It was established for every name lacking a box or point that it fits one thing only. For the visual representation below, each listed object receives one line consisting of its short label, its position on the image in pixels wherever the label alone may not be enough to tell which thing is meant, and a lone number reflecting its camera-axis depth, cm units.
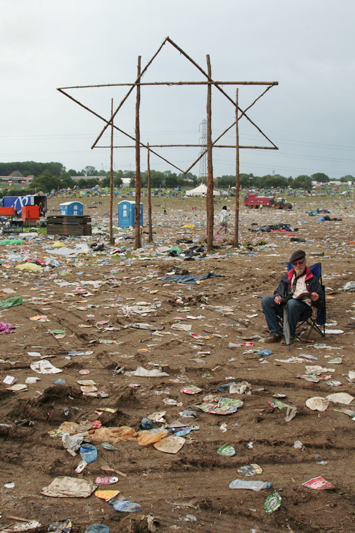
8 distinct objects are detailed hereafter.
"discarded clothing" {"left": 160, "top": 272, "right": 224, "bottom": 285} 733
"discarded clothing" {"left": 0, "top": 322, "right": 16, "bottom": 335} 459
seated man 420
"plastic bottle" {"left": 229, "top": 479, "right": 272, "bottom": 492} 211
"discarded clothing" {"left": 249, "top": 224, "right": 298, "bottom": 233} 1653
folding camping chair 429
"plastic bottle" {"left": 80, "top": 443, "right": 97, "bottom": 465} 237
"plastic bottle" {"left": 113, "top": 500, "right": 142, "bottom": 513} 196
